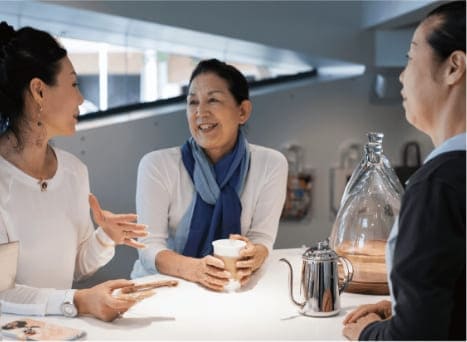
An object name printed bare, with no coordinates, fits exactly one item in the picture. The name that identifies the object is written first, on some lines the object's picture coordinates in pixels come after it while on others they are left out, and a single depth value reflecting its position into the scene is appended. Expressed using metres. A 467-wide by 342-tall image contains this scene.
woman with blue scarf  2.35
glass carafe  1.81
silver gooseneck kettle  1.59
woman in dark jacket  1.08
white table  1.45
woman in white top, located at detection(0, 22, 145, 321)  1.87
